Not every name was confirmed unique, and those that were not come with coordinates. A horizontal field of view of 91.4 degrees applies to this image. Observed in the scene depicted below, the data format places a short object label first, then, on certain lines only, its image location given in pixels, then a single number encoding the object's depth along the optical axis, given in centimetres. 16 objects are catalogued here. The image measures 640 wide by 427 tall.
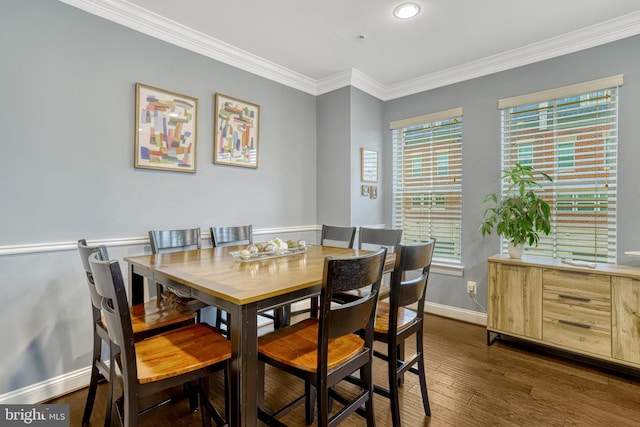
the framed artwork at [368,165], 354
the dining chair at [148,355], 114
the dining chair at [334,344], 121
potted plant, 255
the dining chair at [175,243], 193
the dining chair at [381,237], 250
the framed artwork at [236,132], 279
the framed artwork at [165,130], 232
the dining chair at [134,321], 152
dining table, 117
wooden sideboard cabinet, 213
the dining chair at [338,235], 269
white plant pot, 267
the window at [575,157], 253
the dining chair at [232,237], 254
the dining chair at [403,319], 156
